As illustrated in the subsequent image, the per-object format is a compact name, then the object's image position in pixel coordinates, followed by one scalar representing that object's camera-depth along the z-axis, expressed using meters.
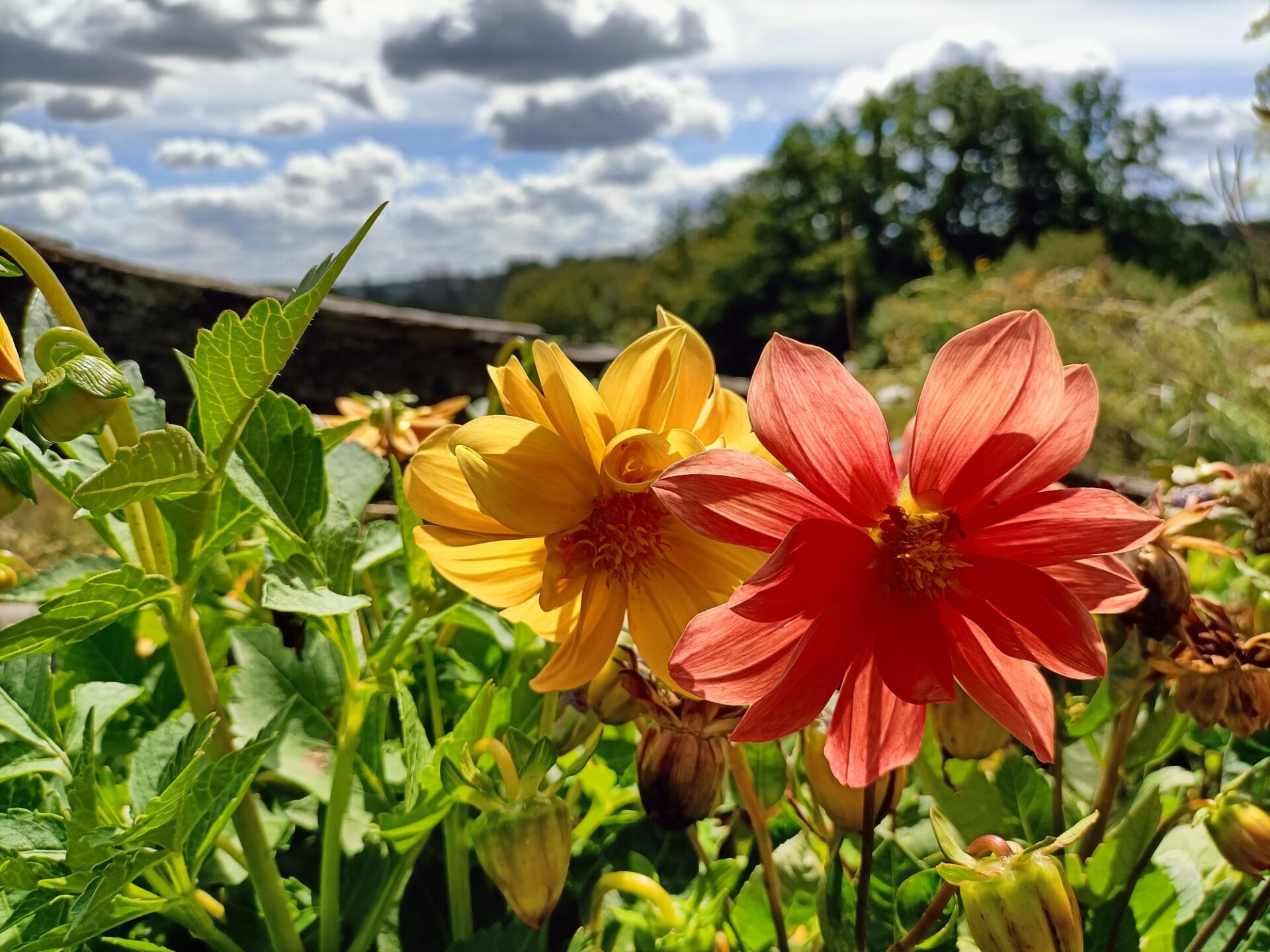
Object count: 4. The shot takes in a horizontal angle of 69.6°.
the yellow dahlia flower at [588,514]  0.35
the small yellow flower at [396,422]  0.55
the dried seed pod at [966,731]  0.39
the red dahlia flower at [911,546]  0.31
